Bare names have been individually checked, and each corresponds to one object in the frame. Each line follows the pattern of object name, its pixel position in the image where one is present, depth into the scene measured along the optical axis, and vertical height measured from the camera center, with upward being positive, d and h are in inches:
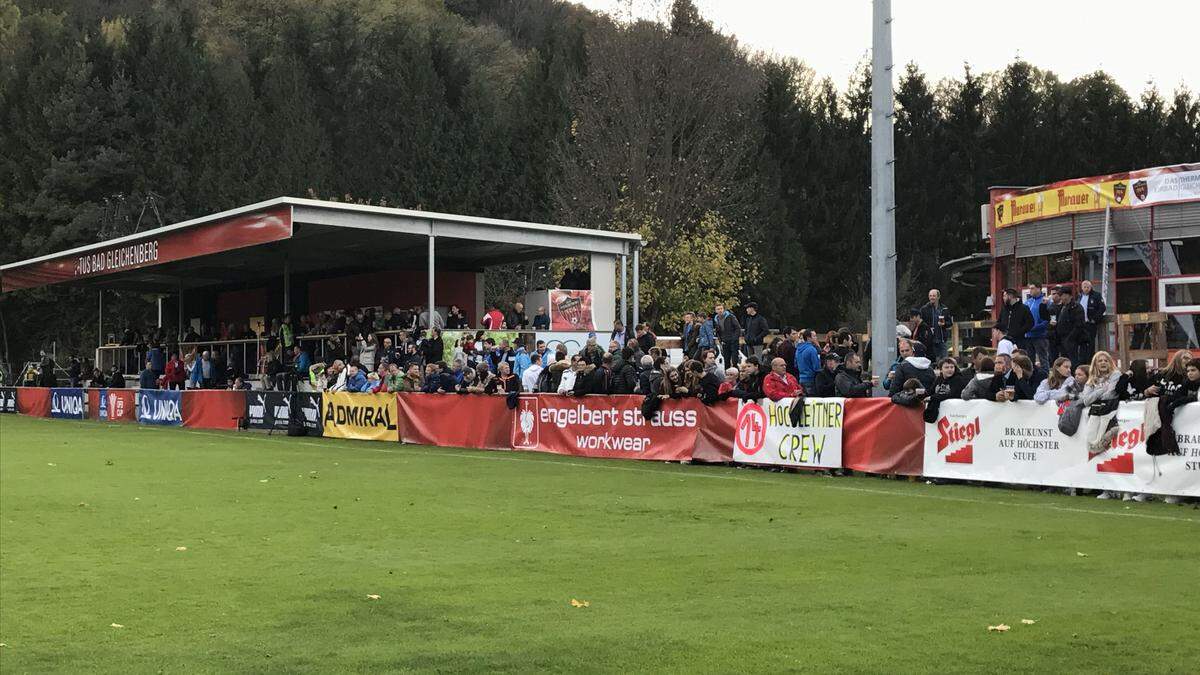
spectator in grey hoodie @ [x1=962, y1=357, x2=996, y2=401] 716.0 -5.8
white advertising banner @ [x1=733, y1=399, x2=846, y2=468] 791.7 -36.0
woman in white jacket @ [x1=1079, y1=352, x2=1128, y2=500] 650.2 -9.7
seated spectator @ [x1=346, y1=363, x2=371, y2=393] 1252.5 -7.7
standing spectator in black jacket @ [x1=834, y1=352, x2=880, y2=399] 804.6 -6.9
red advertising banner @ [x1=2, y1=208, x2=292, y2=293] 1311.5 +127.9
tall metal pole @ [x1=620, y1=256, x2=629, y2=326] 1480.1 +76.0
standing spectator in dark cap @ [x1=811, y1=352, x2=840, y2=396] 821.2 -4.3
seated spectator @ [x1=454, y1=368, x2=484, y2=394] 1093.8 -10.1
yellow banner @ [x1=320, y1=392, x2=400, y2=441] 1169.4 -37.0
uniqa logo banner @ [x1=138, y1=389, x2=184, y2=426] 1494.8 -37.9
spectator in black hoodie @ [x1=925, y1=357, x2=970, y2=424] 736.3 -8.4
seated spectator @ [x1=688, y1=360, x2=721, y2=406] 866.1 -7.9
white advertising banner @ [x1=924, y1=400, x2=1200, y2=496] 623.2 -38.1
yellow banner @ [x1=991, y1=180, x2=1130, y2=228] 1171.3 +141.2
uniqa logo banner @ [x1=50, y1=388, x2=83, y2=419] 1729.8 -38.5
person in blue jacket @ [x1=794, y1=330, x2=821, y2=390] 883.4 +5.1
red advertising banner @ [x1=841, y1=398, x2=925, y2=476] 751.7 -35.2
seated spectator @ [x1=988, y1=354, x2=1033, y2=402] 701.6 -5.3
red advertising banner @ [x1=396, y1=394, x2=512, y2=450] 1054.4 -37.0
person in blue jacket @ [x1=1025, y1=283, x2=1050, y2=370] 871.7 +22.2
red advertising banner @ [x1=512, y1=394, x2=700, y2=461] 890.7 -36.9
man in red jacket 825.5 -8.2
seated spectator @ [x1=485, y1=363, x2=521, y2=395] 1069.1 -8.2
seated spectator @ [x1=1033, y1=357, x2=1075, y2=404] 676.7 -7.0
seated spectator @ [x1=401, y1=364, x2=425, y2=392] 1171.9 -6.4
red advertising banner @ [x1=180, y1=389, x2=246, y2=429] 1392.7 -36.4
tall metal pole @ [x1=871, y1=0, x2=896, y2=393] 774.5 +89.4
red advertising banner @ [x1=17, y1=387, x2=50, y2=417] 1809.8 -37.5
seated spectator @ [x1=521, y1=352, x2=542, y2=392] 1122.7 -5.5
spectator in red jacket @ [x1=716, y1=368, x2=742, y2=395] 861.8 -6.2
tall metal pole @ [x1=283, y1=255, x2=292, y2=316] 1630.2 +94.0
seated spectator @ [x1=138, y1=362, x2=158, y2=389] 1770.4 -9.3
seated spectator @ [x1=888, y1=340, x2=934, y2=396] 770.8 -0.4
